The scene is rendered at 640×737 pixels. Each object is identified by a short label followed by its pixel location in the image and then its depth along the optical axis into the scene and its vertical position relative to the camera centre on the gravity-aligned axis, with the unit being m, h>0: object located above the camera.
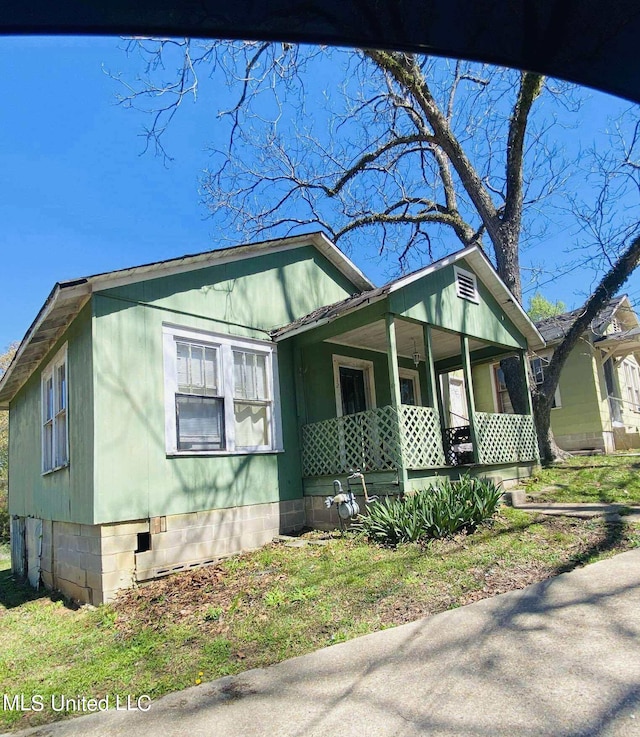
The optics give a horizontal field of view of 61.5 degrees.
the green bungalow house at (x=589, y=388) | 17.19 +1.55
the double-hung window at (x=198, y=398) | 8.25 +0.97
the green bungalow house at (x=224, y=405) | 7.45 +0.91
